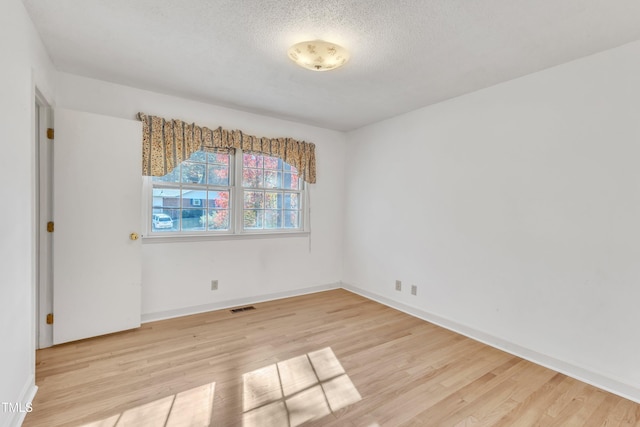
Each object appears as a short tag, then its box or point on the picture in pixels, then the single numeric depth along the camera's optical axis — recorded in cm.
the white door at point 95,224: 267
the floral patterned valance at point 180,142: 319
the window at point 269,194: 400
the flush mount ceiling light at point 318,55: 215
